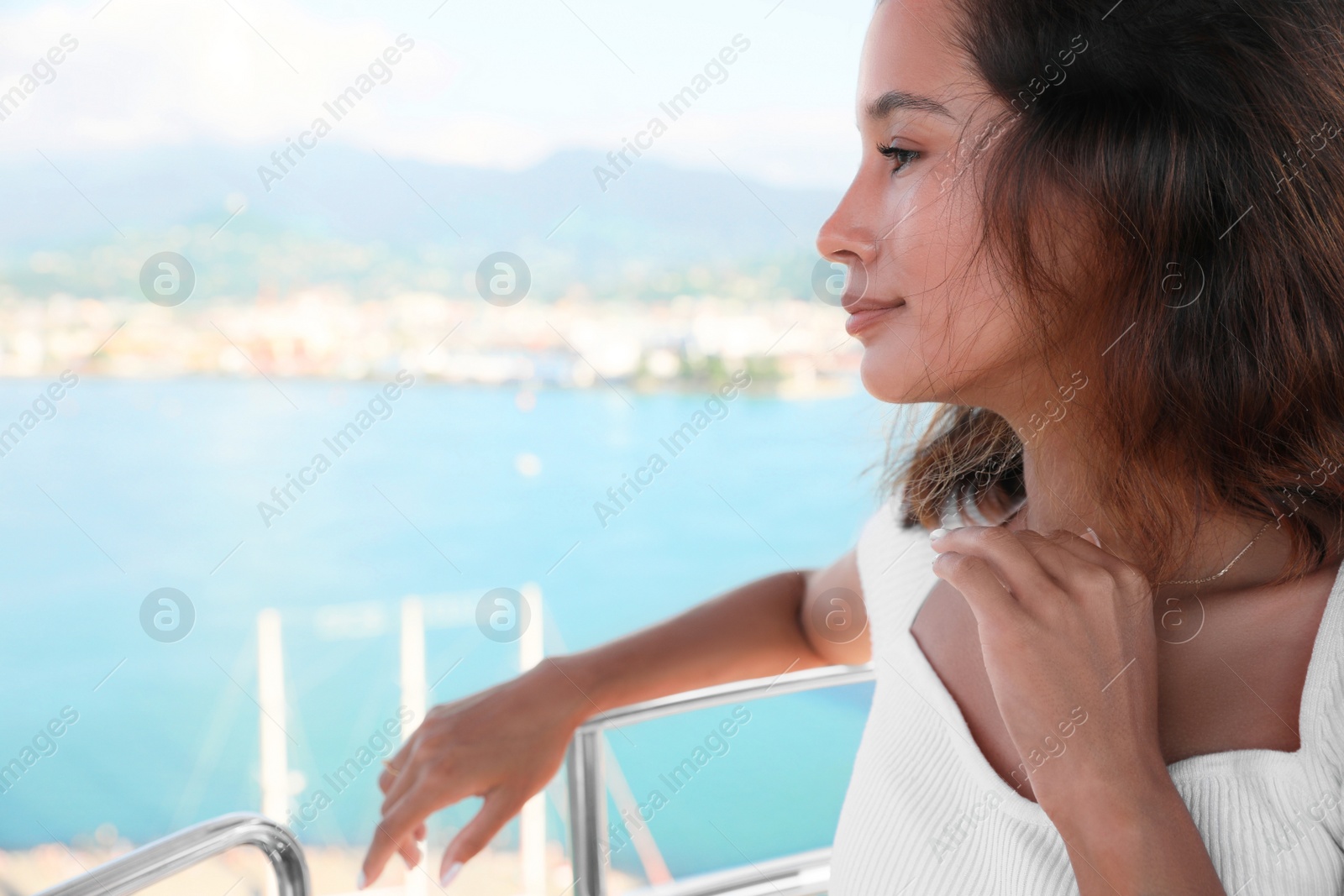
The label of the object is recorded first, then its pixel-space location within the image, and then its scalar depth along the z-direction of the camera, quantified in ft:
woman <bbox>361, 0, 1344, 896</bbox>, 2.01
